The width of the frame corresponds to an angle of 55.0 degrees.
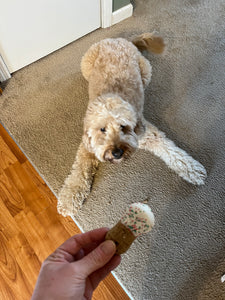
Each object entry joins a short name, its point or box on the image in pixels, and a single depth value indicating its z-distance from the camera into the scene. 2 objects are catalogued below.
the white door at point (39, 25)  1.52
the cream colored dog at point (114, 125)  1.08
